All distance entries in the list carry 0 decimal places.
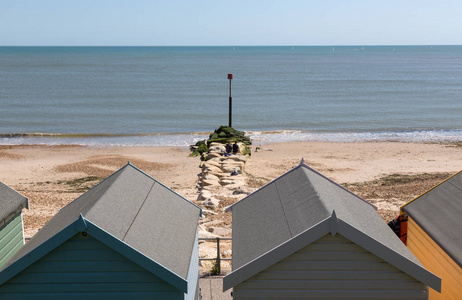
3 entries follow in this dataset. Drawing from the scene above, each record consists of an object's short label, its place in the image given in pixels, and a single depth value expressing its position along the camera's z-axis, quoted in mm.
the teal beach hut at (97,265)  6535
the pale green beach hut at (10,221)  9156
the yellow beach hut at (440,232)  7758
